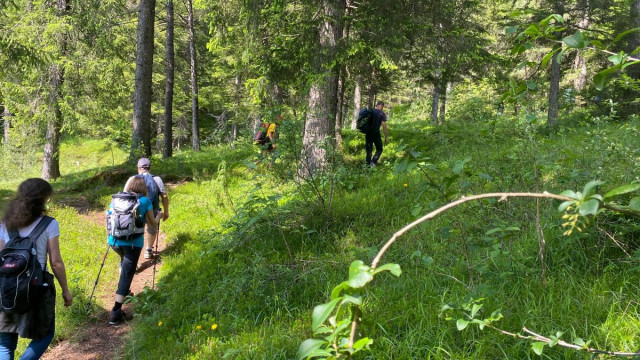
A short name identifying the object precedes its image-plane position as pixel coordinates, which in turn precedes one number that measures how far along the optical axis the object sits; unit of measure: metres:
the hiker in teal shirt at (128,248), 5.15
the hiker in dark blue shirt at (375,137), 10.02
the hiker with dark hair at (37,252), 3.41
